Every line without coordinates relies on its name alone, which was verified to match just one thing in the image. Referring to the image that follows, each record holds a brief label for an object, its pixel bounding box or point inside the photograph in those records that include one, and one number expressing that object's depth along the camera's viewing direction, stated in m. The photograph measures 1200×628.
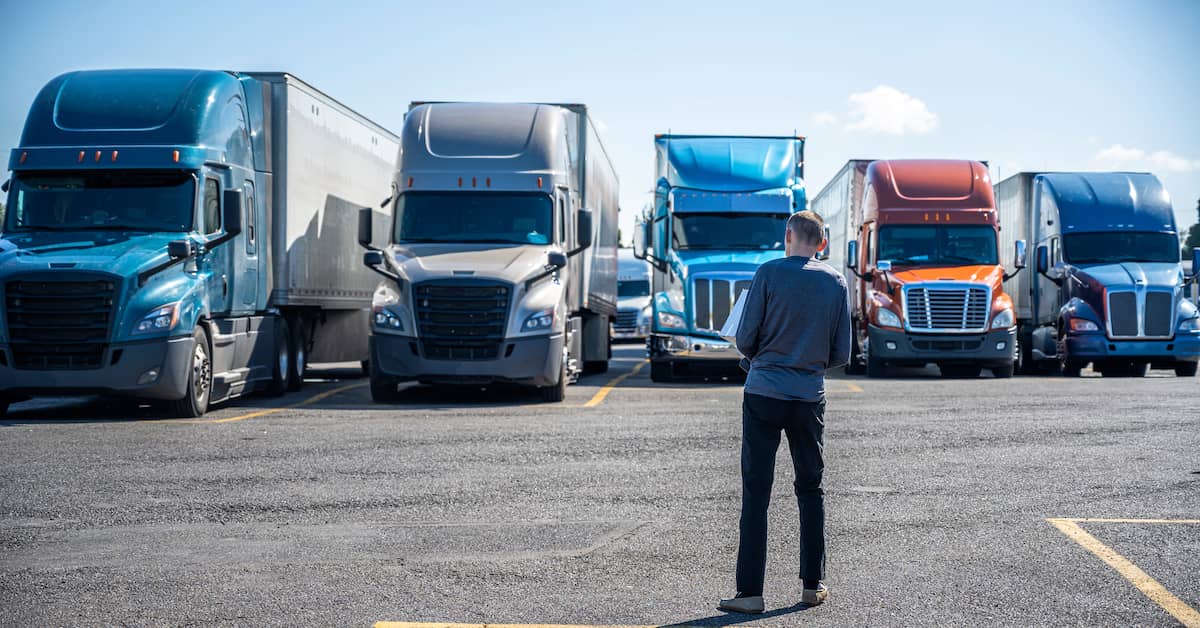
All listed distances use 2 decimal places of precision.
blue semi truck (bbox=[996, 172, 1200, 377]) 23.97
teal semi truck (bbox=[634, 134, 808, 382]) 20.95
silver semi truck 16.91
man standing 6.18
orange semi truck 23.08
